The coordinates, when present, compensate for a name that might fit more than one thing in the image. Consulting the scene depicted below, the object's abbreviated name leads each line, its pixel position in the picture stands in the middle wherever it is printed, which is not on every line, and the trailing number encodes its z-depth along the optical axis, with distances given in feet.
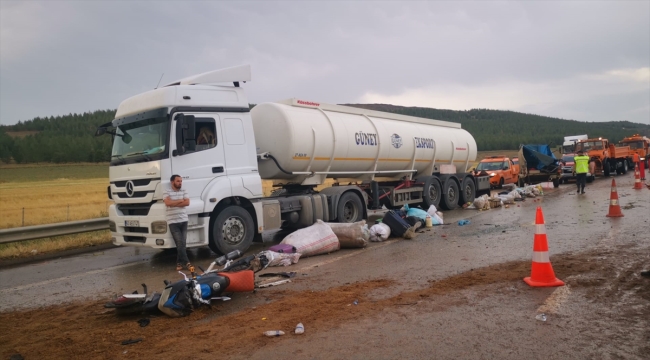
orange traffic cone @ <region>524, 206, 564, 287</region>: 18.80
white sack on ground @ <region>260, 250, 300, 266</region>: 26.02
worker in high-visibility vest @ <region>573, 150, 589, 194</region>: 63.14
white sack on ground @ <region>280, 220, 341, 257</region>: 28.53
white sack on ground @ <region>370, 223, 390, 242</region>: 33.47
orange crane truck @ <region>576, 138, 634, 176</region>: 96.43
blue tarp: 80.64
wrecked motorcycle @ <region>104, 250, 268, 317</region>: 17.25
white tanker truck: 28.27
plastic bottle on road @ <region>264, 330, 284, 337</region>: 14.38
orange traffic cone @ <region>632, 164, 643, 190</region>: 65.36
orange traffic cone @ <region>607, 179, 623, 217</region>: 38.54
